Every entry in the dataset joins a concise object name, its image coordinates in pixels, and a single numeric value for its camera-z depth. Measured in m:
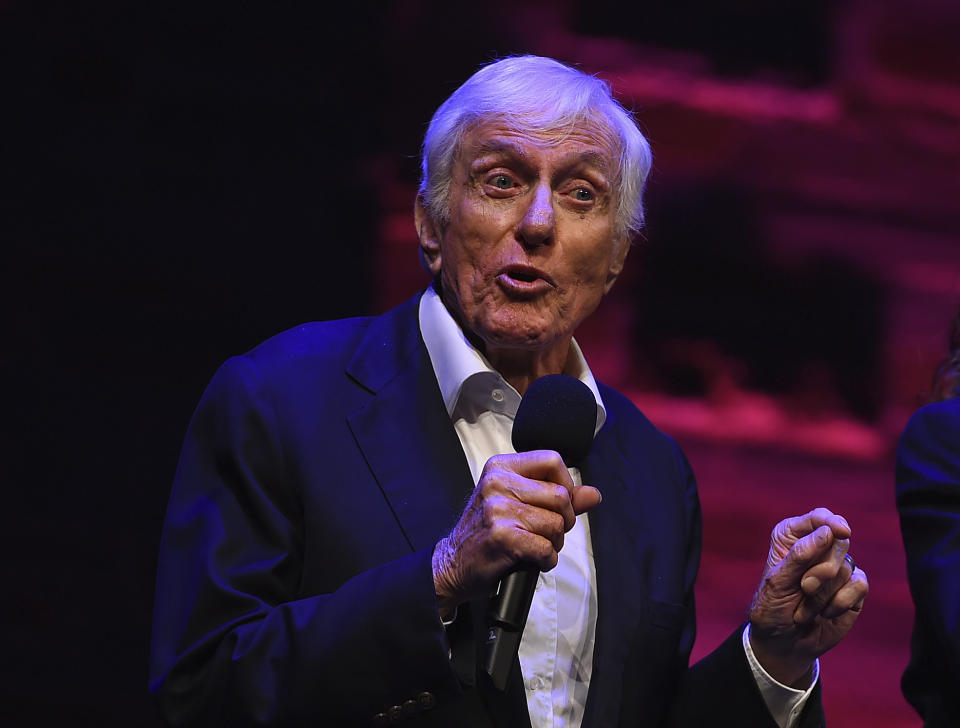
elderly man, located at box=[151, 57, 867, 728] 8.19
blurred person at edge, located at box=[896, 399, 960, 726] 8.35
